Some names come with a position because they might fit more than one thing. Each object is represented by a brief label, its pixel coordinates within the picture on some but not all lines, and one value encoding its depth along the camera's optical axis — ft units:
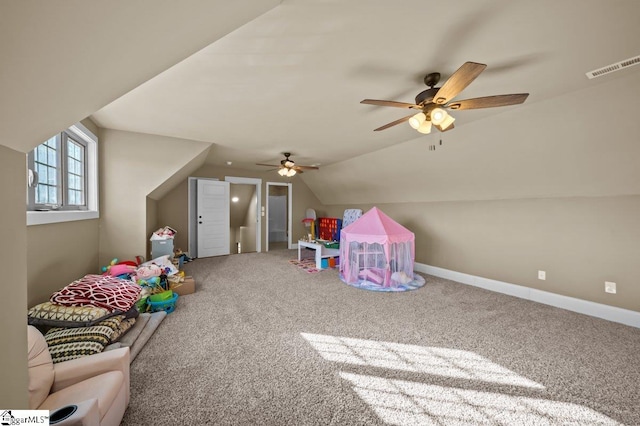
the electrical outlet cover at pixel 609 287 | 9.45
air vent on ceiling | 6.38
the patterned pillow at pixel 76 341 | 5.52
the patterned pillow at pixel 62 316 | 6.23
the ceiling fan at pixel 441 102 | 6.15
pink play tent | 13.10
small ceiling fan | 16.26
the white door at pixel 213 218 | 20.20
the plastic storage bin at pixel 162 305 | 9.63
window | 7.32
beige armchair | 3.95
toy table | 17.04
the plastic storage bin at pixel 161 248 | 14.46
